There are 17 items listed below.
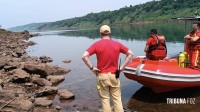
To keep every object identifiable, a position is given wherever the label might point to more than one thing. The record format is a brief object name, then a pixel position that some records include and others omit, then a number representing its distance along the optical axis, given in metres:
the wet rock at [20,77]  7.33
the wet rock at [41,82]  7.45
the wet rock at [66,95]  6.37
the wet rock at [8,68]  8.50
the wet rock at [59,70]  9.77
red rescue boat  5.78
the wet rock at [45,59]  12.92
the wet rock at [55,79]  8.22
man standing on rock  3.74
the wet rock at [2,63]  8.74
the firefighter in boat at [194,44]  6.05
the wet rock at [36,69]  8.18
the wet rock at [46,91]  6.53
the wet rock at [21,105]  4.89
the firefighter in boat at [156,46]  6.14
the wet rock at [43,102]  5.53
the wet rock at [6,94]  5.17
